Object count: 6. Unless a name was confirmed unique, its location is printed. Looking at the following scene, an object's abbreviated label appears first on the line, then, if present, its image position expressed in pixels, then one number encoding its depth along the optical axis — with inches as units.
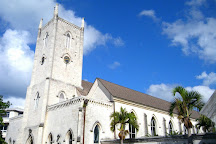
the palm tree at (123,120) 871.7
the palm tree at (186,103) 655.1
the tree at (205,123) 1056.2
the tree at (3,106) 1171.0
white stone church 1059.9
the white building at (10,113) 2009.0
